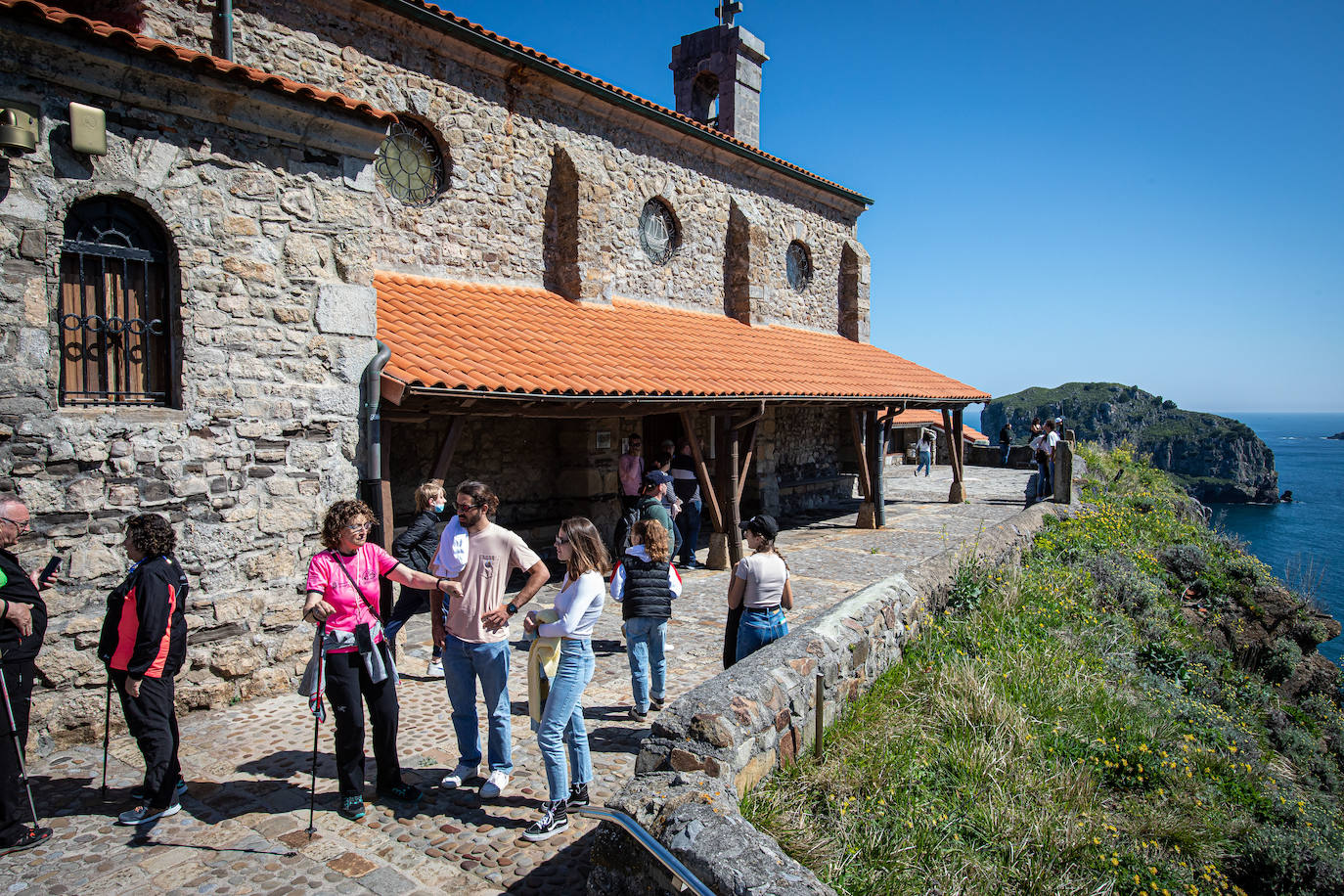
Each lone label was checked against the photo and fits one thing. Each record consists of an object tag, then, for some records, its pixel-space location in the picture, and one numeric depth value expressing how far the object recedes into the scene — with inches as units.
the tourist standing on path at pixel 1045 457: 564.7
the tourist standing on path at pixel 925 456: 934.4
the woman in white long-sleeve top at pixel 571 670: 144.3
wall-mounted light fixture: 168.2
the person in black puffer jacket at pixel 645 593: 191.5
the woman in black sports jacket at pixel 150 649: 143.3
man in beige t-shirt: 153.6
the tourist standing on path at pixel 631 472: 345.7
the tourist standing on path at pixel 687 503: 383.2
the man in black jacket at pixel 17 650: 137.2
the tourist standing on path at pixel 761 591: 186.5
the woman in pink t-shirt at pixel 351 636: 145.4
